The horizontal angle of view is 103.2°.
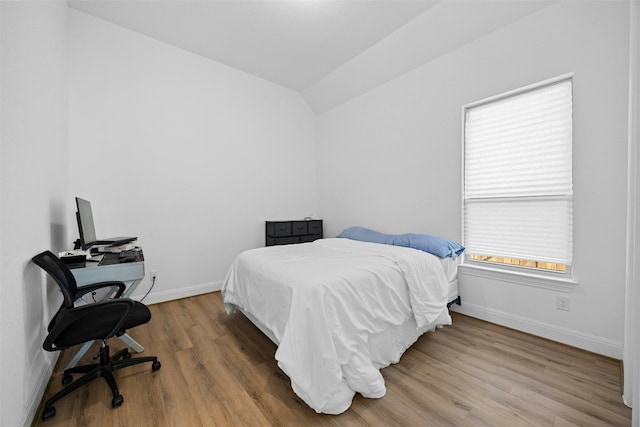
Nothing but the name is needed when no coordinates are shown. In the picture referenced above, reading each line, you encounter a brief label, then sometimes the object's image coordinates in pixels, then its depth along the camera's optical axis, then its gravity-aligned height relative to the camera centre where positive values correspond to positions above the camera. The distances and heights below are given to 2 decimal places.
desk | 1.82 -0.48
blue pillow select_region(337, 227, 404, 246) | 3.16 -0.35
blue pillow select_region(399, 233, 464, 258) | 2.61 -0.38
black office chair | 1.44 -0.68
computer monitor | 1.99 -0.10
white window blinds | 2.23 +0.30
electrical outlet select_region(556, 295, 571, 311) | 2.16 -0.81
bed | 1.50 -0.71
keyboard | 2.02 -0.38
